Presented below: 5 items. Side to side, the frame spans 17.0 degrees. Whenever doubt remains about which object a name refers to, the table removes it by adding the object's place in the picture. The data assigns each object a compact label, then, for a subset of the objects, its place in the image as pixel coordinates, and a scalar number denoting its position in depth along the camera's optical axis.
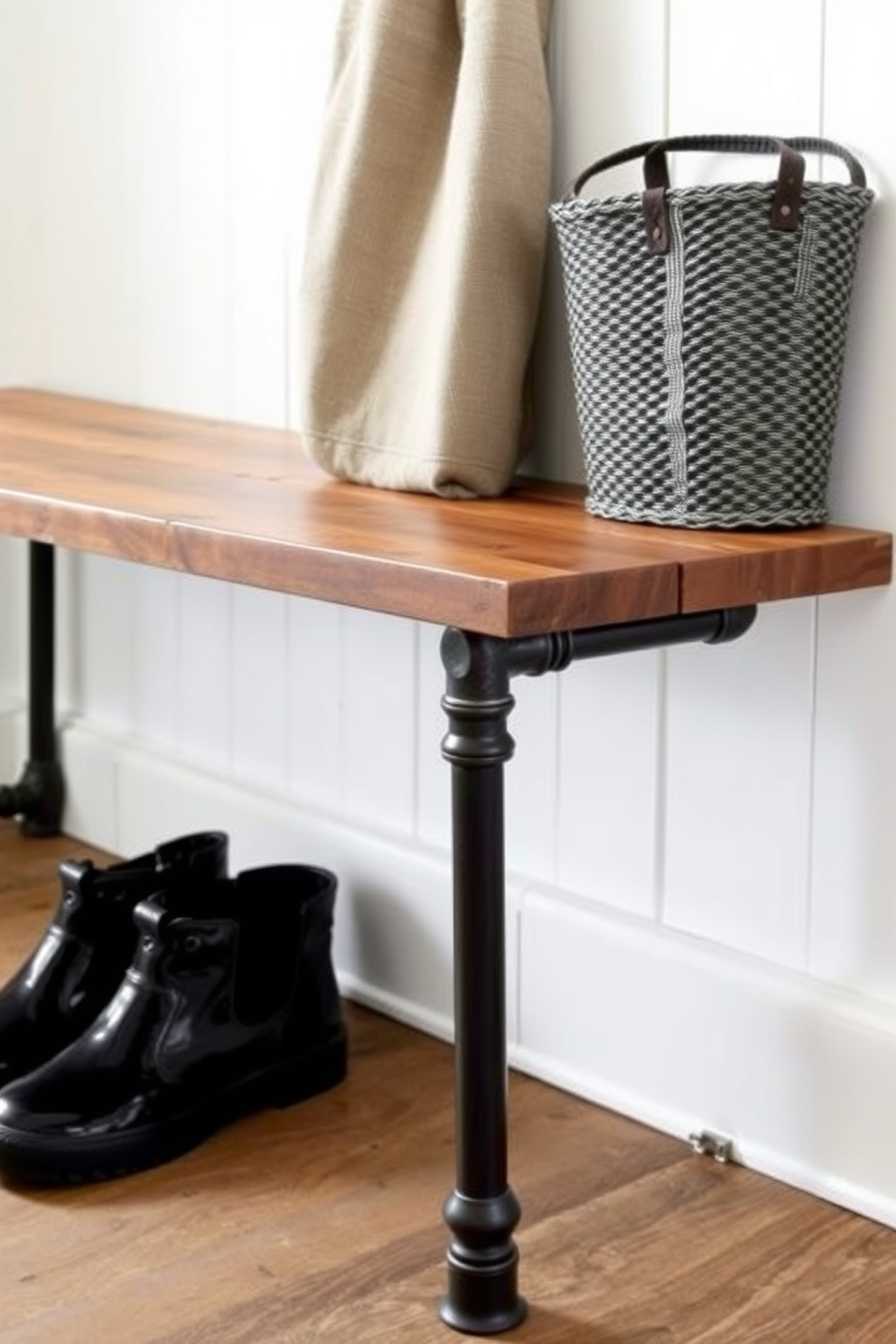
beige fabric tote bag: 2.01
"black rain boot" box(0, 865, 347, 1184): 2.02
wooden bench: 1.74
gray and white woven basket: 1.84
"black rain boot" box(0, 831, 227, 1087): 2.16
